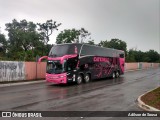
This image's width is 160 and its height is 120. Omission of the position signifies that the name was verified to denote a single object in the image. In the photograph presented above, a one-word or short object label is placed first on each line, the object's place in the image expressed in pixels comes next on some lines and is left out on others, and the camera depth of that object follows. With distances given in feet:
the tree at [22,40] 122.76
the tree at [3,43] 126.50
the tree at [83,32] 157.28
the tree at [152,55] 257.02
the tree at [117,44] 206.50
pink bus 43.51
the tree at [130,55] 179.88
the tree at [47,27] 149.33
